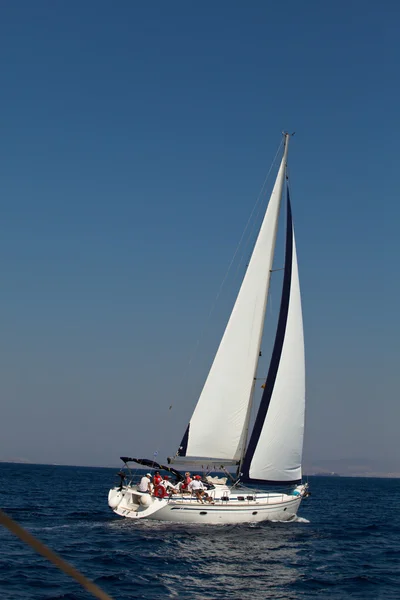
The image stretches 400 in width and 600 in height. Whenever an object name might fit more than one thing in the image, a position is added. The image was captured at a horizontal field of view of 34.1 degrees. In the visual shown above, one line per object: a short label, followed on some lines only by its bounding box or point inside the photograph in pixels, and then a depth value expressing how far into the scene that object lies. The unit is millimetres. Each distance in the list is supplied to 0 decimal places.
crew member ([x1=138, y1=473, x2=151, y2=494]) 26234
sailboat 29047
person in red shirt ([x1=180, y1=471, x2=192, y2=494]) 26766
